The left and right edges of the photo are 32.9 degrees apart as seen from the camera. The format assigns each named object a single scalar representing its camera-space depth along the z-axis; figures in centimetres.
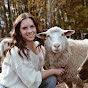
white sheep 273
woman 217
